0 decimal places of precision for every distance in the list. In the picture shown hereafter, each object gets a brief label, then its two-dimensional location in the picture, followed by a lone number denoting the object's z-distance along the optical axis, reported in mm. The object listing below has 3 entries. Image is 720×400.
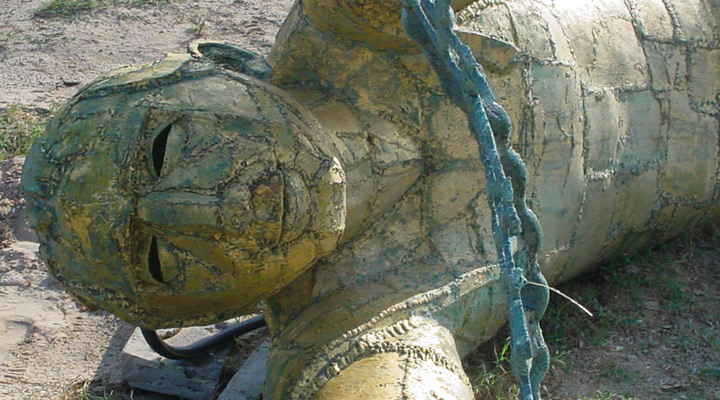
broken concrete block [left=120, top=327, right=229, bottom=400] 2863
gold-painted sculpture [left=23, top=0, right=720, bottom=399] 1955
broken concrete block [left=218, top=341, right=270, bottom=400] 2693
